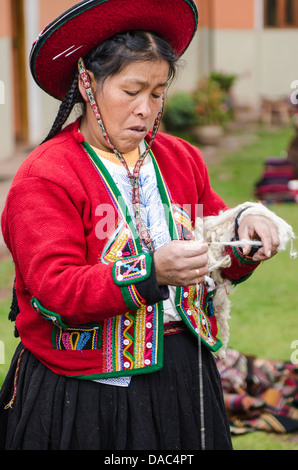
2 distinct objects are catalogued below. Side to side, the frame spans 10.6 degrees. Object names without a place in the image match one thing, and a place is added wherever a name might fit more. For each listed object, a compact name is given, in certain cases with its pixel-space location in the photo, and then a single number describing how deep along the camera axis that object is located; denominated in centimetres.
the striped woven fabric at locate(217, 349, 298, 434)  424
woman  301
